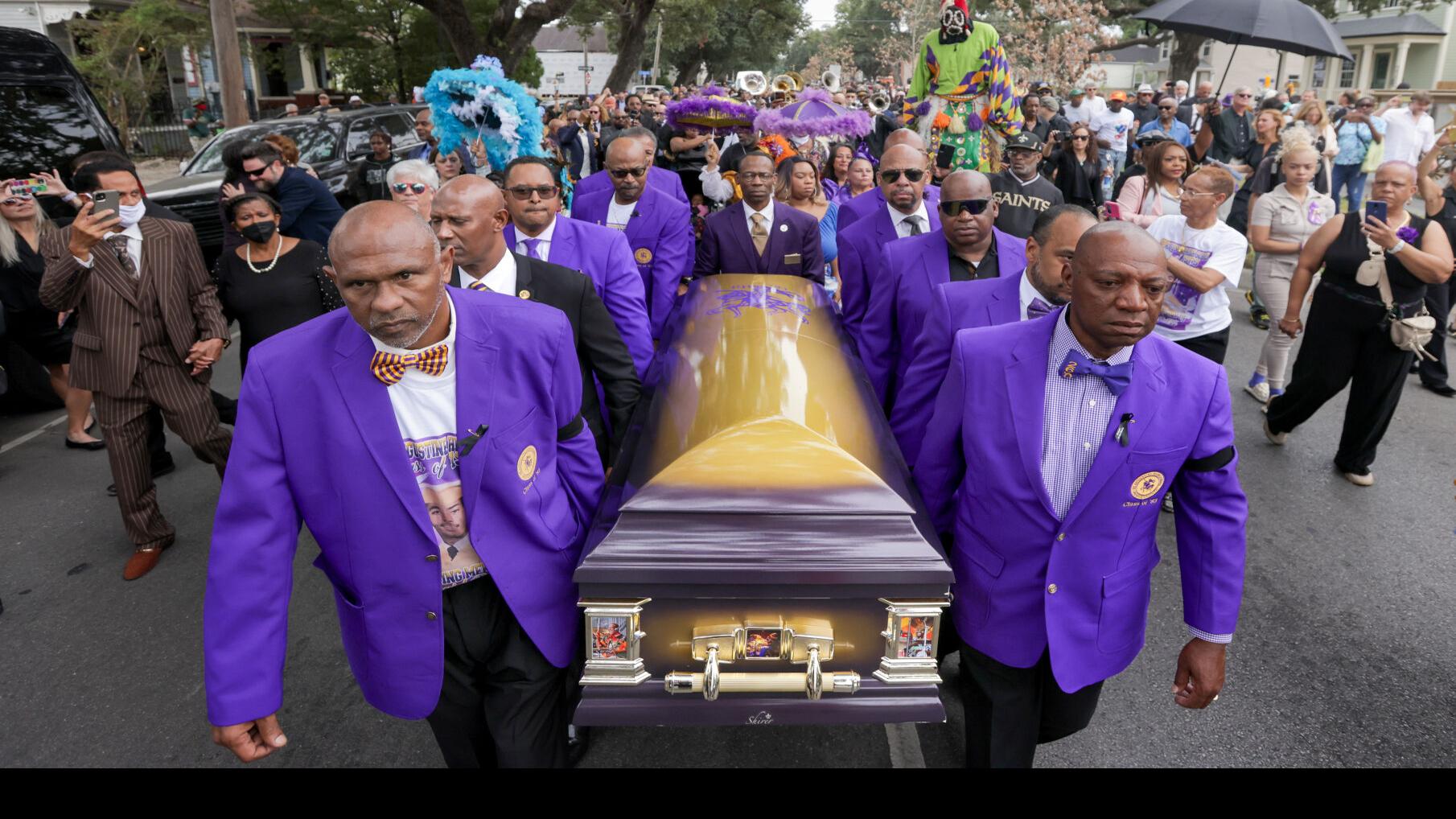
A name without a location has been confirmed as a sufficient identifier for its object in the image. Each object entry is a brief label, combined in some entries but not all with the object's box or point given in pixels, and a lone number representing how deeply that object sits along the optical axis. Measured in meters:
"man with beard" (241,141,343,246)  4.98
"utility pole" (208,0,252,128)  11.95
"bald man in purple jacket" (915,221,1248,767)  2.04
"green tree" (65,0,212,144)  19.61
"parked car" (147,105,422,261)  8.20
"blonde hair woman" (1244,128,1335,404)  5.46
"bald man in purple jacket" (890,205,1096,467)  2.68
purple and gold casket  2.04
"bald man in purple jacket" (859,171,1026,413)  3.33
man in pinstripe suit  3.81
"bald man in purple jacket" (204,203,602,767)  1.90
